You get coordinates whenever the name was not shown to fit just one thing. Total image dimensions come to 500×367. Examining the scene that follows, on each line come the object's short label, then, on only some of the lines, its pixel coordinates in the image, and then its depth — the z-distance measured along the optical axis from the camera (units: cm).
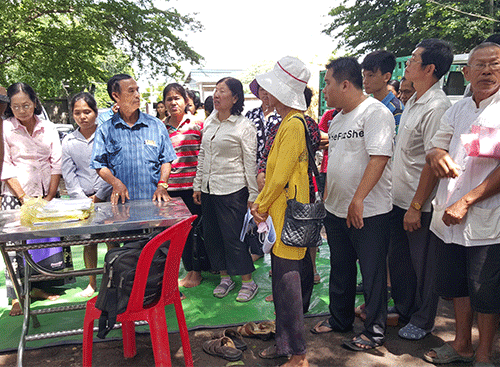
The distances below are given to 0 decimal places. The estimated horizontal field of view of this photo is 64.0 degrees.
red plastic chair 210
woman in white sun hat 230
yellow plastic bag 238
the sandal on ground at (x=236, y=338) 278
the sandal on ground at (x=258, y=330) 289
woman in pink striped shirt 399
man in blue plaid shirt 317
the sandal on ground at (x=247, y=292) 359
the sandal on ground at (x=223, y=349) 265
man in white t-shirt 251
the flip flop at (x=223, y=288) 371
